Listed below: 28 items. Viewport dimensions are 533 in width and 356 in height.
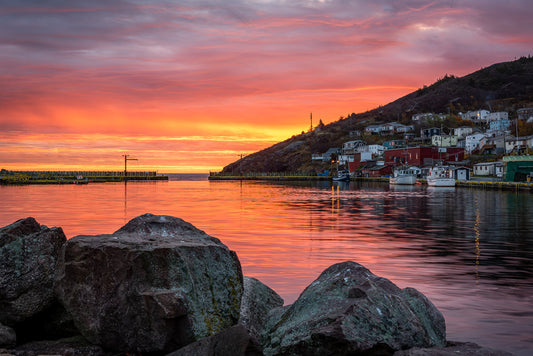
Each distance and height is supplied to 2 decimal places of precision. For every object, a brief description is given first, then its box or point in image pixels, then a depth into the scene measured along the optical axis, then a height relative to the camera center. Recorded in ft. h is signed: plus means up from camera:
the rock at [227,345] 22.75 -8.42
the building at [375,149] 587.52 +34.87
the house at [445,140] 572.92 +44.67
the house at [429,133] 611.59 +57.57
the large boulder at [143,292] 24.12 -6.13
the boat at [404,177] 403.95 -0.77
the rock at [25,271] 27.14 -5.57
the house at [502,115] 639.89 +83.85
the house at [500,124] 571.69 +64.30
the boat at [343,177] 486.38 -0.72
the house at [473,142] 514.76 +38.84
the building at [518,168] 295.07 +4.86
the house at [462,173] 382.01 +2.37
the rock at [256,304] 28.43 -8.64
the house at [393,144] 581.12 +41.46
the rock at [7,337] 25.52 -8.79
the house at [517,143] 407.03 +29.67
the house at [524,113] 621.64 +85.50
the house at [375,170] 503.73 +7.06
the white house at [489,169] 353.51 +5.61
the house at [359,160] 573.74 +20.42
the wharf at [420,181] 257.14 -4.11
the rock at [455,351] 22.33 -8.76
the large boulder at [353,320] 23.15 -7.68
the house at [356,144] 644.44 +44.54
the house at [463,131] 585.63 +56.79
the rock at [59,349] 24.98 -9.42
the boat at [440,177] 341.41 -0.78
